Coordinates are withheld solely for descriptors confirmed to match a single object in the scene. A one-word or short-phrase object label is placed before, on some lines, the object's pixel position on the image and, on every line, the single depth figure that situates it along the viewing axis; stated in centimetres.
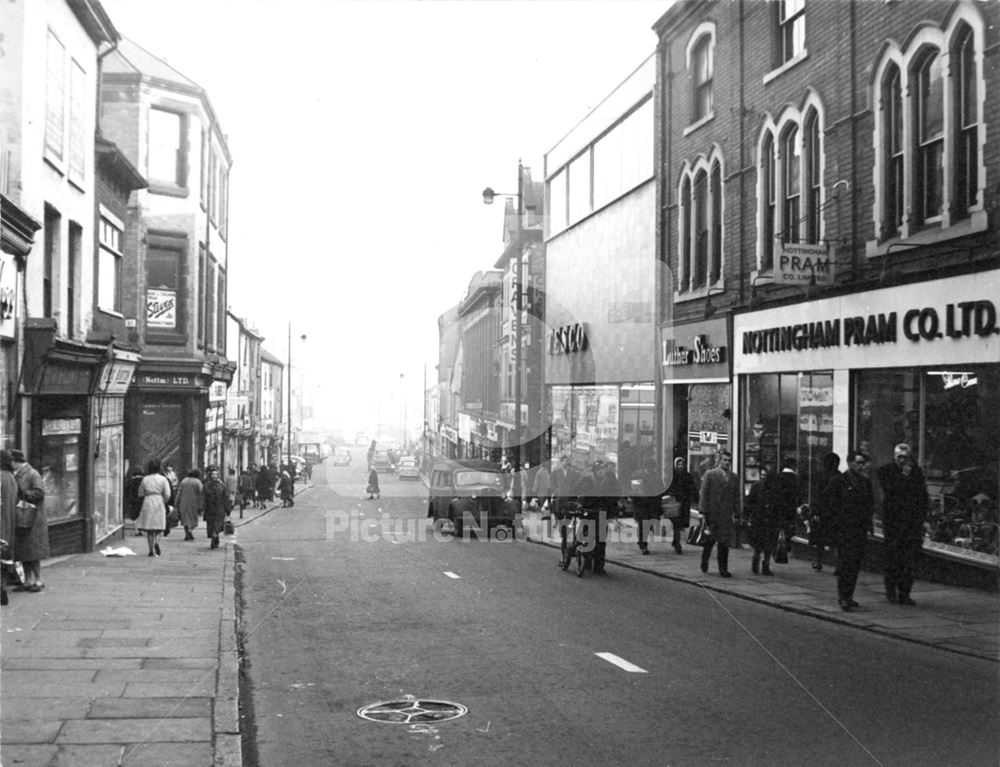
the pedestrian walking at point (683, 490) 2125
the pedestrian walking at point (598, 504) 1633
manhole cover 734
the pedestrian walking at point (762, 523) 1588
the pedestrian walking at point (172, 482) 2543
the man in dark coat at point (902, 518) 1271
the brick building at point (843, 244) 1410
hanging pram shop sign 1703
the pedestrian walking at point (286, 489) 4181
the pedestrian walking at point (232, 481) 4500
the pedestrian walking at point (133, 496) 2297
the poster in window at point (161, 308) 3188
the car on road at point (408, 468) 7950
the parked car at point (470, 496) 2417
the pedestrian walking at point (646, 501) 1977
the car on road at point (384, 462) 9506
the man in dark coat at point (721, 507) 1588
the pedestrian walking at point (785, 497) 1619
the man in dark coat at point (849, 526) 1245
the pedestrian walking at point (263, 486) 4162
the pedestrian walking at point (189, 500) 2209
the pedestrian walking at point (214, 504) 2125
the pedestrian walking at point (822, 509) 1280
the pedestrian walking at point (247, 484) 3953
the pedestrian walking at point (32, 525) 1269
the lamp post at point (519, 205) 3159
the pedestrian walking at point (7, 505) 1195
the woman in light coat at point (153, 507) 1847
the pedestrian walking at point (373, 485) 4719
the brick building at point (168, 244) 3003
